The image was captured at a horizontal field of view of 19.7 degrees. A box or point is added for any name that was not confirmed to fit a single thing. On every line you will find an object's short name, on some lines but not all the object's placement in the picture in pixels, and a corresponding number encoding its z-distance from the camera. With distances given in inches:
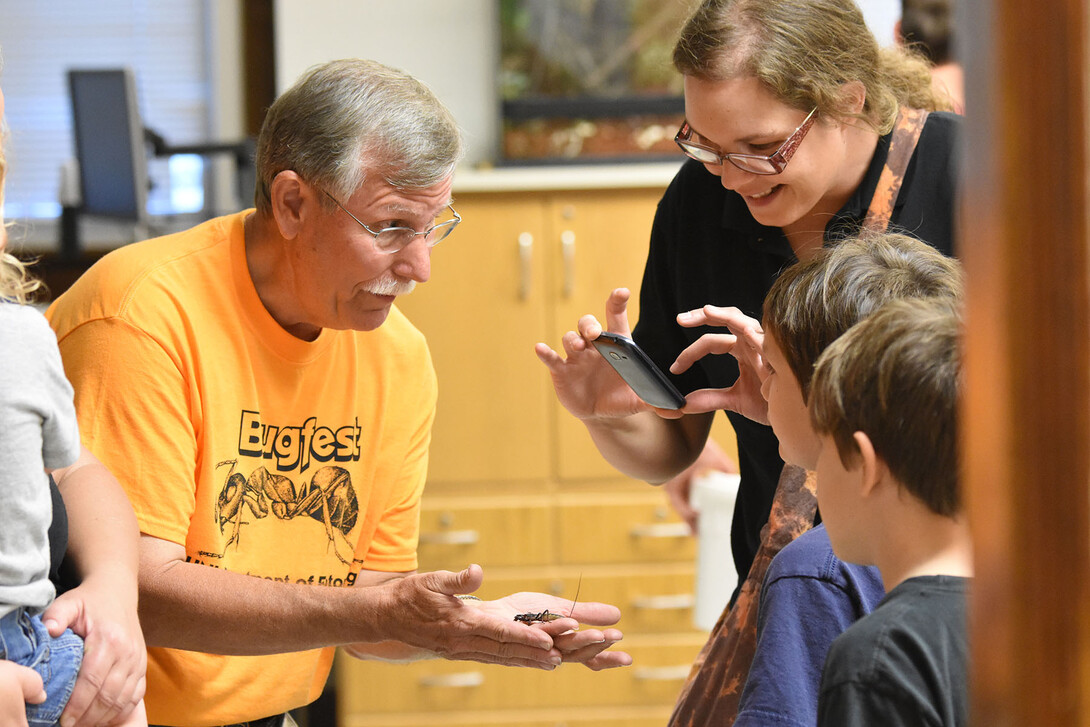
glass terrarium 208.6
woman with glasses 148.3
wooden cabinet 200.2
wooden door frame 43.0
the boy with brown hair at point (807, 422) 118.0
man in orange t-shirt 145.5
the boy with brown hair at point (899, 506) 94.0
